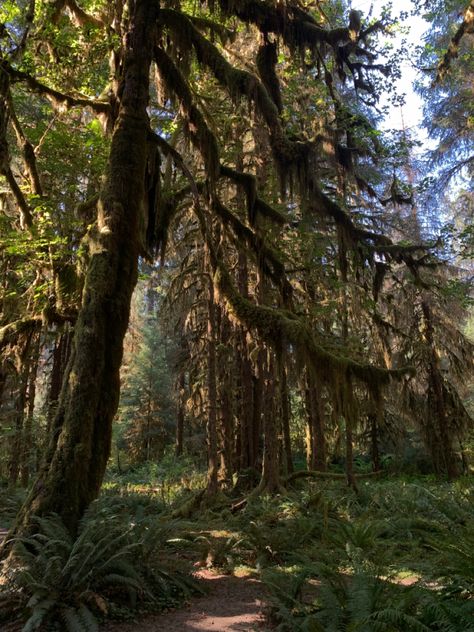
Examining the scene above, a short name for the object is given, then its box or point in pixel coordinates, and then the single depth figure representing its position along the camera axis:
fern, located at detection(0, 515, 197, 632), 4.17
